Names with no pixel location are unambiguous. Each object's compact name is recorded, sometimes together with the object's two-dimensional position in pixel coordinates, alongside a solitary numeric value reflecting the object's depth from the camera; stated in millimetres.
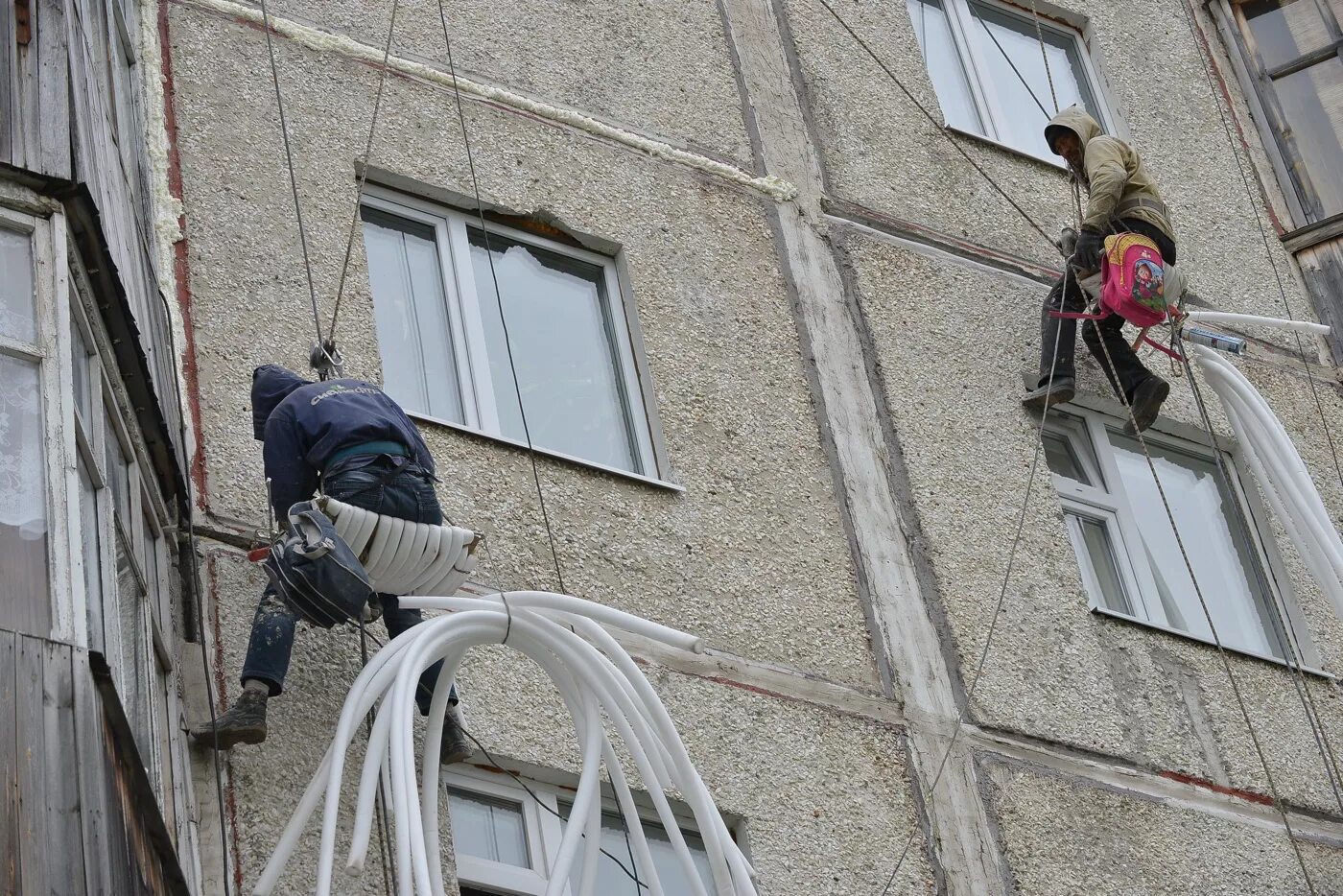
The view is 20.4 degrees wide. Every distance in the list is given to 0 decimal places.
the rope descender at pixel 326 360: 12818
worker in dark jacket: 11848
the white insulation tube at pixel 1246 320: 17423
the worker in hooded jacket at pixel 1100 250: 16771
